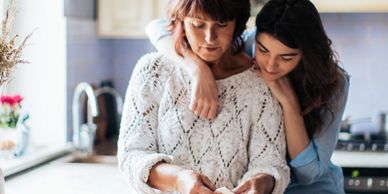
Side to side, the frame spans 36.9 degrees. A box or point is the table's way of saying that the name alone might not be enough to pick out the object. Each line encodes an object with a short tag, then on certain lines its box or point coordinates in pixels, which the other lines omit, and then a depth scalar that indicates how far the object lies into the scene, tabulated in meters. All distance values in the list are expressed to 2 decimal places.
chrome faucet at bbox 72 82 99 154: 2.41
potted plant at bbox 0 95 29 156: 2.05
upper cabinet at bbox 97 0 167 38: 2.56
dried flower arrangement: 1.31
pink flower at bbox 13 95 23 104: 2.05
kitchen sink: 2.38
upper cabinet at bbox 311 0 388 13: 2.43
